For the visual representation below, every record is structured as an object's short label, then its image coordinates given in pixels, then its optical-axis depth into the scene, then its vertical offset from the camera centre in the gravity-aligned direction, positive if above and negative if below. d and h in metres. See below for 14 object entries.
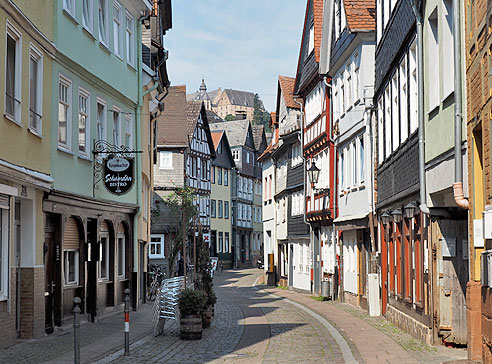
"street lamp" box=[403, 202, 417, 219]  17.11 +0.74
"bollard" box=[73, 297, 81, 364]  12.07 -1.30
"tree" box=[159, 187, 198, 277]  41.82 +1.89
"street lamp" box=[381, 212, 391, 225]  21.33 +0.72
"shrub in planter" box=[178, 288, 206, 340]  16.53 -1.33
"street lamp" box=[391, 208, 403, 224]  19.31 +0.71
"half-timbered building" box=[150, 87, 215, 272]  58.03 +7.20
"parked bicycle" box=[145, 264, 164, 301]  31.10 -1.40
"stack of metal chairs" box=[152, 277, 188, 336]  17.33 -1.27
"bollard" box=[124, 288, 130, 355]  14.14 -1.41
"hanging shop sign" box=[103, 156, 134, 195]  19.59 +1.71
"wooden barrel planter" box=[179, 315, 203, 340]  16.56 -1.60
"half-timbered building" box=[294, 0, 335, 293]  33.00 +4.42
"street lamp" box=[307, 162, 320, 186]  32.81 +2.88
